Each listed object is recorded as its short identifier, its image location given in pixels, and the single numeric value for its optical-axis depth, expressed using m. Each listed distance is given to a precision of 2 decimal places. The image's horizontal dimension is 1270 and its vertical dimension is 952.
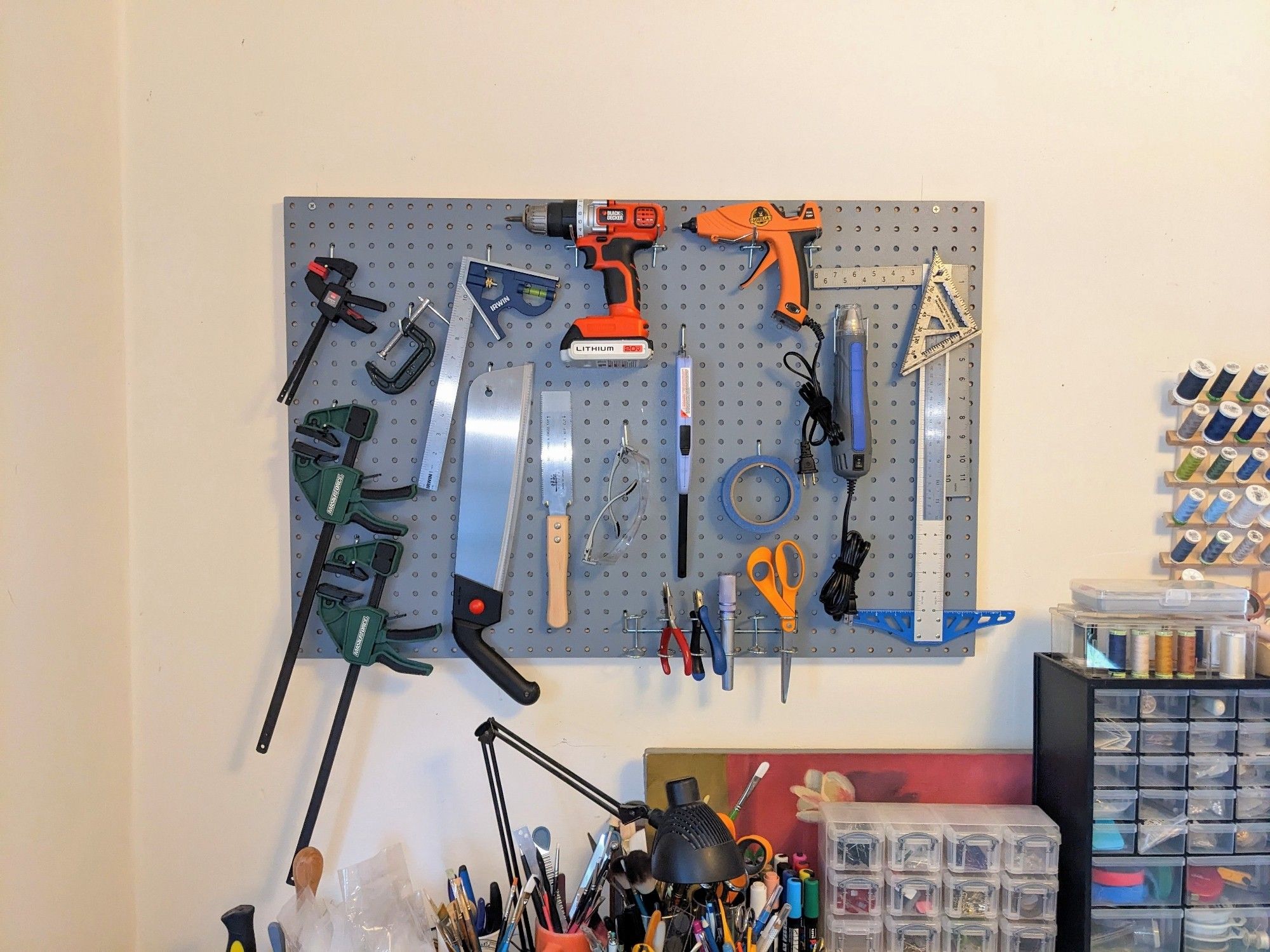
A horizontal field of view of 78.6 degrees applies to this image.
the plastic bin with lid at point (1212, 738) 1.23
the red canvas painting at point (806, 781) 1.39
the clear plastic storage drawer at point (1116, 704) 1.24
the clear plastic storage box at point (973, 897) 1.28
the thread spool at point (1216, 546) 1.37
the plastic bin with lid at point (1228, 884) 1.24
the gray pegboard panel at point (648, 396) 1.37
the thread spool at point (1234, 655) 1.23
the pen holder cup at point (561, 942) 1.18
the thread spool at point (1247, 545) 1.38
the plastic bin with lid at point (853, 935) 1.28
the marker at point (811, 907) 1.31
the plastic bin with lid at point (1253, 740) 1.23
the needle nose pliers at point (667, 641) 1.34
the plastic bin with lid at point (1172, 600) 1.27
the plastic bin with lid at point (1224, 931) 1.23
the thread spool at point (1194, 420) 1.37
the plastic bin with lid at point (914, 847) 1.28
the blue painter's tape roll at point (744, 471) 1.35
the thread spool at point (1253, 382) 1.37
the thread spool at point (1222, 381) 1.35
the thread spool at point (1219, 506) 1.37
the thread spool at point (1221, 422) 1.35
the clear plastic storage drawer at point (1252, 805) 1.23
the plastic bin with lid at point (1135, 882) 1.24
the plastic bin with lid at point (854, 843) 1.28
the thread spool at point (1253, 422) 1.36
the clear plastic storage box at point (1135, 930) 1.24
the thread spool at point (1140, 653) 1.25
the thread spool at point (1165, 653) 1.25
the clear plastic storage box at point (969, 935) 1.27
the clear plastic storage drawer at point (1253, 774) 1.23
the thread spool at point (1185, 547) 1.38
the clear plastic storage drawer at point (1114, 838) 1.24
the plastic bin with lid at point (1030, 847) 1.27
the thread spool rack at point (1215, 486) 1.38
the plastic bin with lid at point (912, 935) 1.27
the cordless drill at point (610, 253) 1.31
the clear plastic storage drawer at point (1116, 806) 1.23
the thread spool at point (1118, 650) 1.27
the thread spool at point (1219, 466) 1.36
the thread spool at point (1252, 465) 1.36
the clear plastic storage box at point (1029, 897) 1.27
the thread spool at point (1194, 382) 1.35
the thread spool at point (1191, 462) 1.37
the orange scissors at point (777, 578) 1.36
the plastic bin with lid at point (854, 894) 1.28
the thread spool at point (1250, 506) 1.35
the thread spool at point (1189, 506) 1.37
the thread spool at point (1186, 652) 1.25
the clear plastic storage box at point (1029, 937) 1.27
